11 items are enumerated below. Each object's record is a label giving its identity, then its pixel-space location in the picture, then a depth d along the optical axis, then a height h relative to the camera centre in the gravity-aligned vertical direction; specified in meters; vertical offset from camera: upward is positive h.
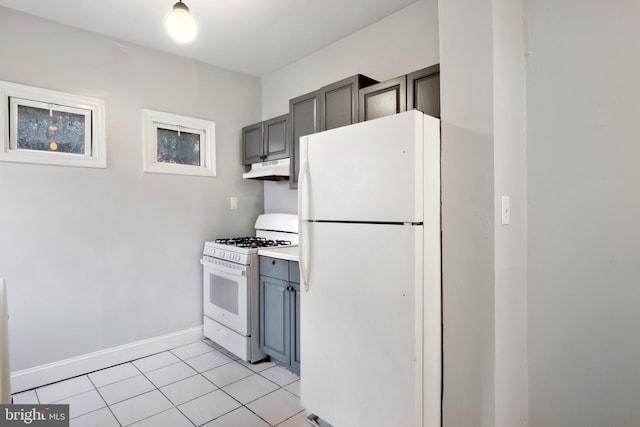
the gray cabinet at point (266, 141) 3.07 +0.70
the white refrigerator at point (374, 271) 1.54 -0.30
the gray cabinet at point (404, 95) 1.97 +0.73
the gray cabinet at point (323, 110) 2.38 +0.78
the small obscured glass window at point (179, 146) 3.13 +0.63
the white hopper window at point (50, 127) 2.38 +0.65
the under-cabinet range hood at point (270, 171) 3.05 +0.39
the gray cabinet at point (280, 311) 2.46 -0.75
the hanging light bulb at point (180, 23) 1.86 +1.06
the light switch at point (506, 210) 1.55 +0.00
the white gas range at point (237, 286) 2.72 -0.63
